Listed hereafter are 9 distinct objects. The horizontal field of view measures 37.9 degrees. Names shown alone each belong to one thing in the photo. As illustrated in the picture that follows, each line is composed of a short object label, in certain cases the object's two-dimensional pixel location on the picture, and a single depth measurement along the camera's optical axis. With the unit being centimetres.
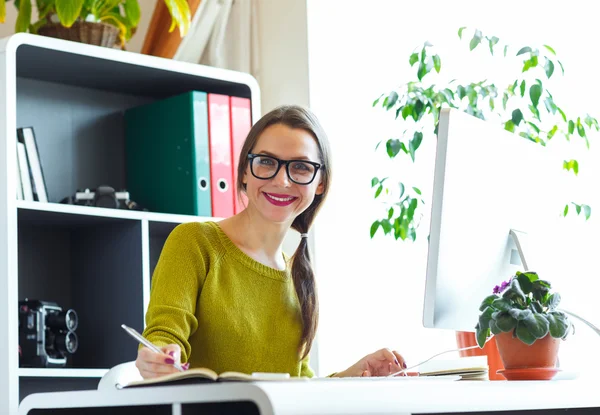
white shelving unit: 253
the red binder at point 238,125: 291
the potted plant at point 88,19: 260
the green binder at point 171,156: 283
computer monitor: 139
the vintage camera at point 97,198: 270
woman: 166
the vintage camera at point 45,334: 247
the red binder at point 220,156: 286
